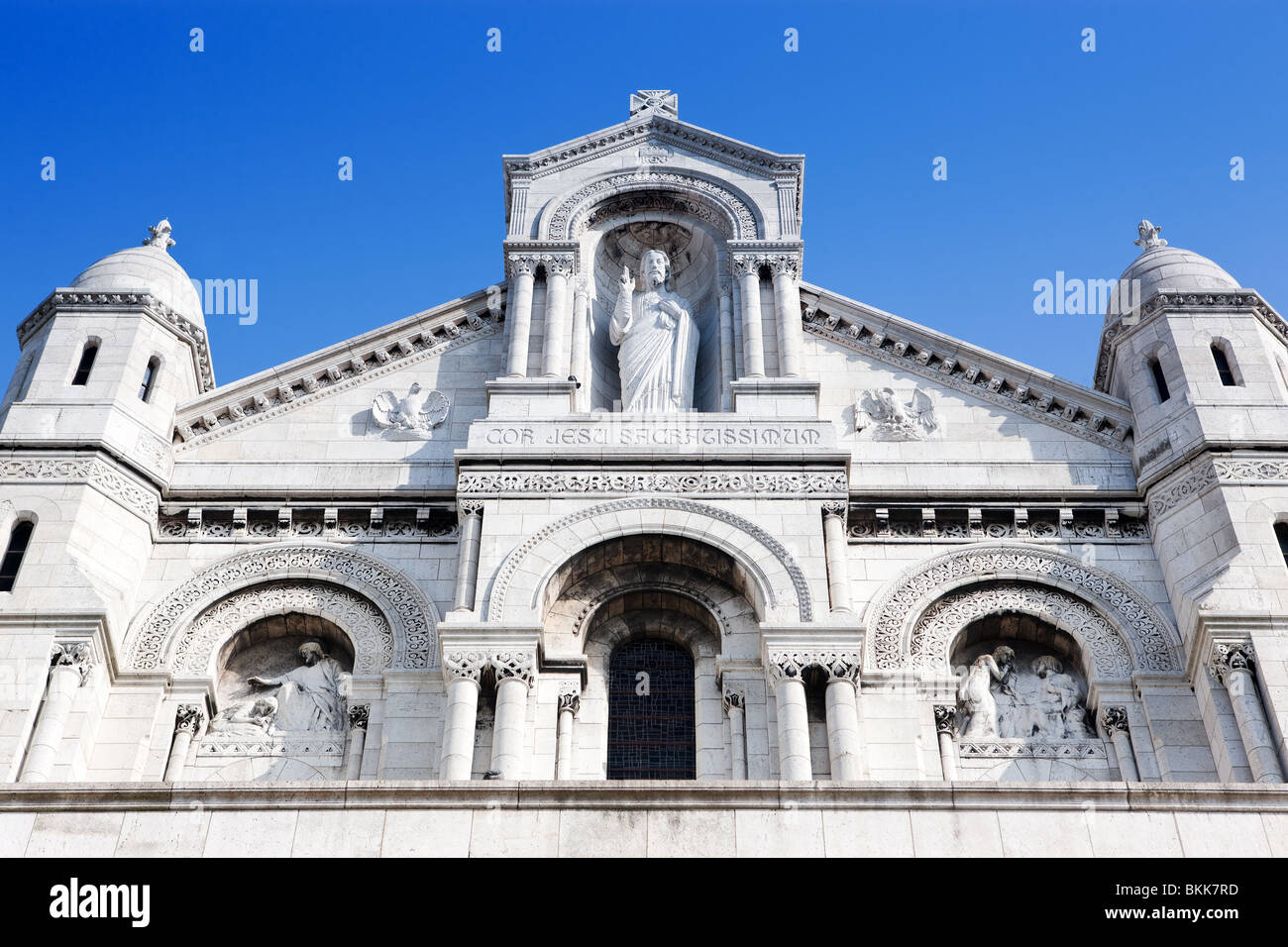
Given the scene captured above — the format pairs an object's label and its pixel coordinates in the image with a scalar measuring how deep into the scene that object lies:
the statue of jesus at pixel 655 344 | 27.92
